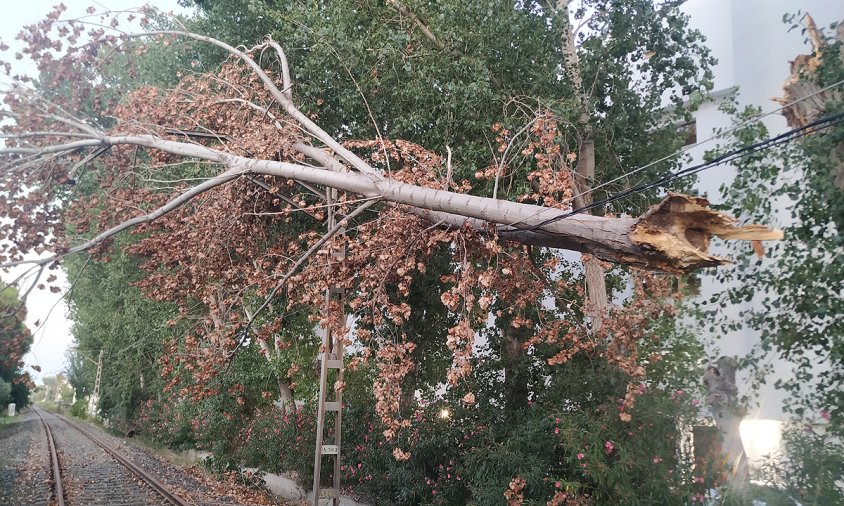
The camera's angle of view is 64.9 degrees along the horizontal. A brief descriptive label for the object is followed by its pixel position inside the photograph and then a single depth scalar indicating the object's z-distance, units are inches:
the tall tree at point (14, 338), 368.5
